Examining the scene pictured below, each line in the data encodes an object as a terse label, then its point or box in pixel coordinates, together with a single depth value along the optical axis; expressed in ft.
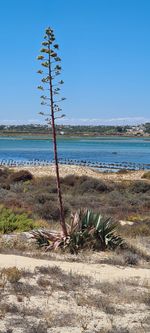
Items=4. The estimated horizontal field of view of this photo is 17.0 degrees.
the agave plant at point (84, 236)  38.58
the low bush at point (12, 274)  27.30
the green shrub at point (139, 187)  109.50
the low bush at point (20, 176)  131.42
